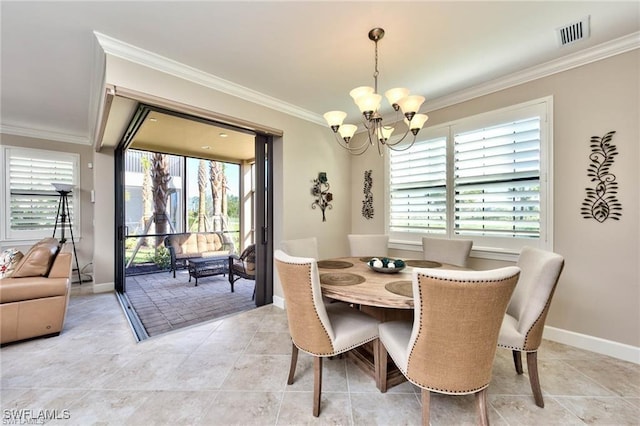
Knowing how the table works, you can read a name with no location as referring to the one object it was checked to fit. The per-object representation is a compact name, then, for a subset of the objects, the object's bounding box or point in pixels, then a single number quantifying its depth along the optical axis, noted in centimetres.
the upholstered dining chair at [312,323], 161
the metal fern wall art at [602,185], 225
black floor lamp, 449
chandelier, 185
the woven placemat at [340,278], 192
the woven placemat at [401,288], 165
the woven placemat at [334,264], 243
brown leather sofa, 241
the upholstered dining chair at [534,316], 159
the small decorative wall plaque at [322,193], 380
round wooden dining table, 163
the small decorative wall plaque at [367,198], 412
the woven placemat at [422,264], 243
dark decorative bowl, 216
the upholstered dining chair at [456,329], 118
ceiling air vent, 199
